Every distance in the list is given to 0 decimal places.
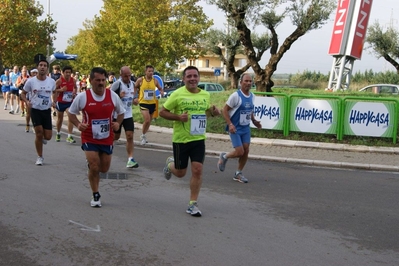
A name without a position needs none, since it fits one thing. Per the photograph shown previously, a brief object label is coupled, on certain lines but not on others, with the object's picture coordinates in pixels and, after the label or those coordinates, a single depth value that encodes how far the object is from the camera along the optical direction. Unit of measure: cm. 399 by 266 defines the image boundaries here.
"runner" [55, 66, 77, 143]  1272
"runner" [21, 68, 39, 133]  1443
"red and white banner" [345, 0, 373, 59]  2155
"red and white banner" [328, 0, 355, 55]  2127
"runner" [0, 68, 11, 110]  2230
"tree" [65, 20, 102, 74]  4452
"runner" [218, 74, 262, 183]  889
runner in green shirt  676
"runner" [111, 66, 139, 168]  987
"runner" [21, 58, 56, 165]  983
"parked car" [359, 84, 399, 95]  2758
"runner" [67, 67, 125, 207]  672
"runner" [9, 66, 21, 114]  2100
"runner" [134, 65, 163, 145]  1263
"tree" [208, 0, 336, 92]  1803
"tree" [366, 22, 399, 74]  3572
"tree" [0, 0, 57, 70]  3678
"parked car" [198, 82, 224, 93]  3281
